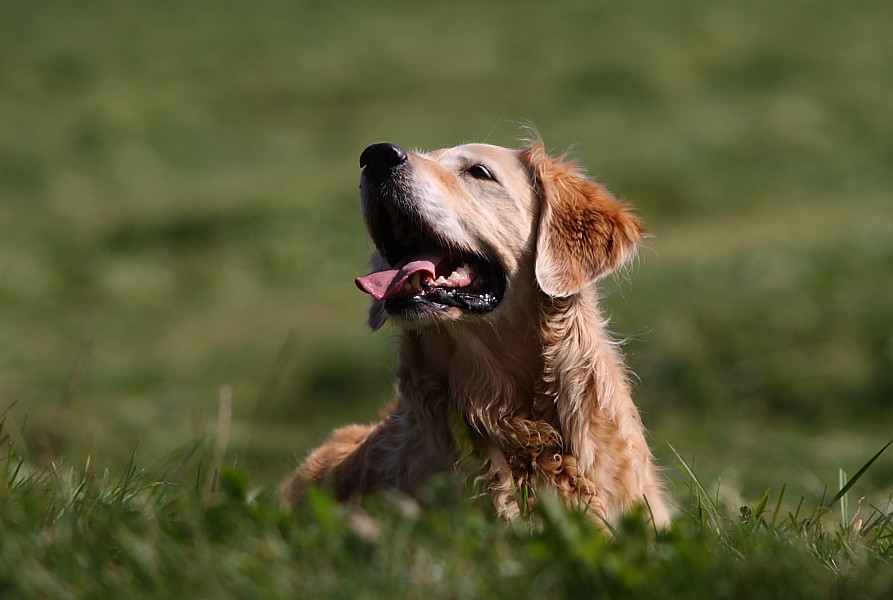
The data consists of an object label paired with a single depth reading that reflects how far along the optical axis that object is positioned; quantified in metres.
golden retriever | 8.49
